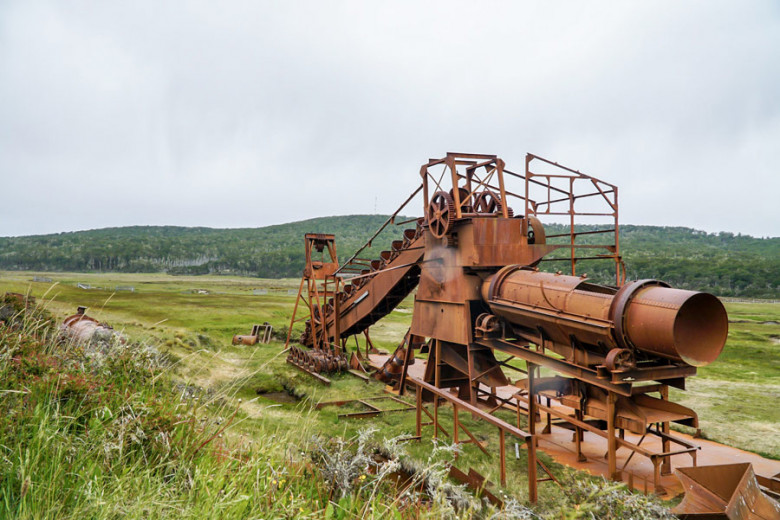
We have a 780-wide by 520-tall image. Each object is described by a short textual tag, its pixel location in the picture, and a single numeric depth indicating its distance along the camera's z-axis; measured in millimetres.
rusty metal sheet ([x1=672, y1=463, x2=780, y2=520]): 5859
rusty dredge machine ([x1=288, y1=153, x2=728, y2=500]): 7238
